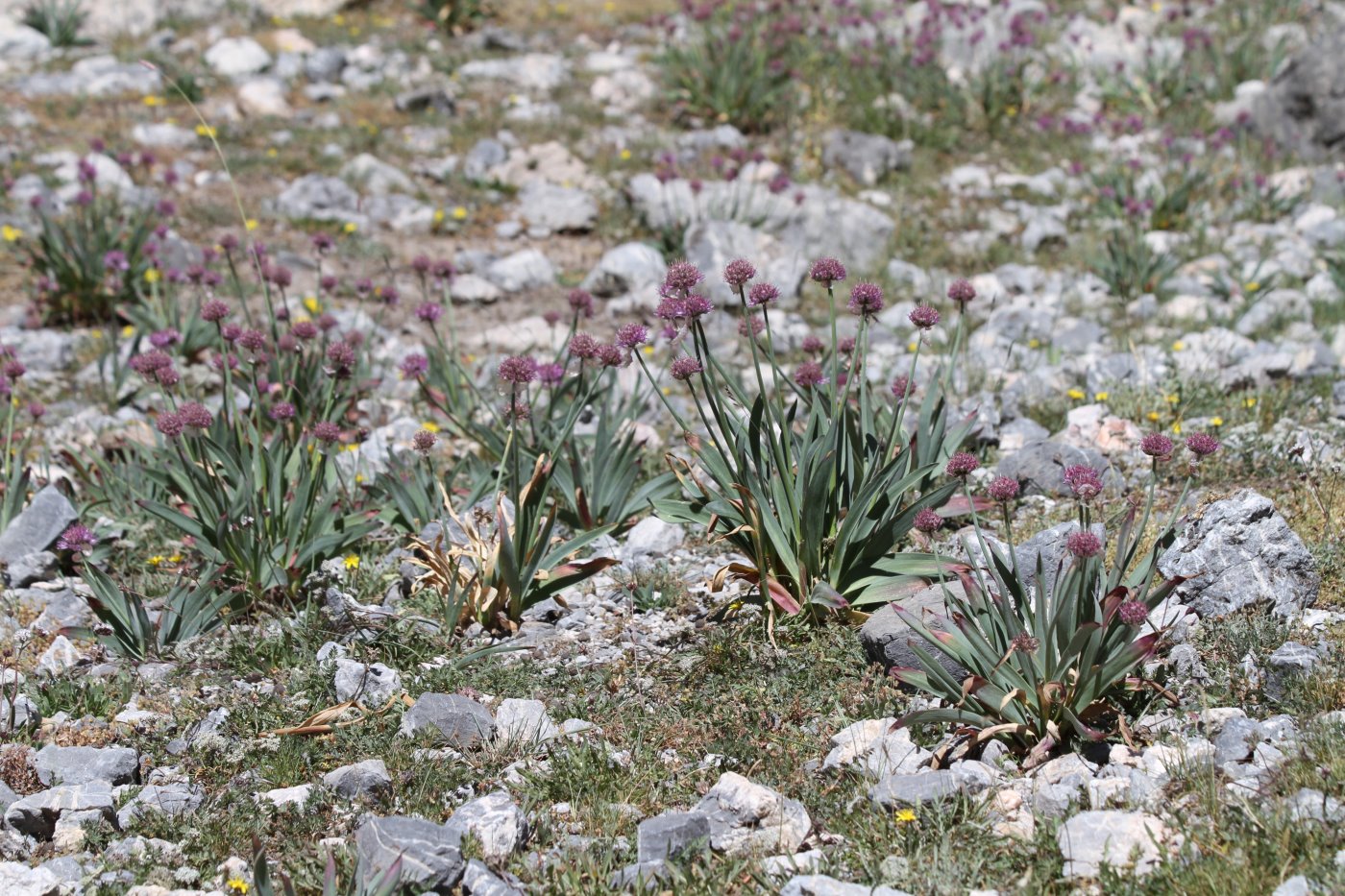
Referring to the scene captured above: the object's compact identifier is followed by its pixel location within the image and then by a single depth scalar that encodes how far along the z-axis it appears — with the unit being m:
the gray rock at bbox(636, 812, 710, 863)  6.70
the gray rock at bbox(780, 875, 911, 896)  6.18
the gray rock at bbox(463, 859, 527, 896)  6.49
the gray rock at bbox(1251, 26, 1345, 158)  20.87
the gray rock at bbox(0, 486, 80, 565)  10.73
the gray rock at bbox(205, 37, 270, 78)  24.30
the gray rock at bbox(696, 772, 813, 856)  6.84
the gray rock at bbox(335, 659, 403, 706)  8.51
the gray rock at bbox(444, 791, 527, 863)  6.86
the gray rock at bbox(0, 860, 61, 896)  6.52
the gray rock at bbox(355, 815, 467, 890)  6.48
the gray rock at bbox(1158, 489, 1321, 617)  8.31
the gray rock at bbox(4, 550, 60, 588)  10.62
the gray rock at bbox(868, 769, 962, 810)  6.99
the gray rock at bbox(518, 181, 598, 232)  19.62
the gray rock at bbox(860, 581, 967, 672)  8.09
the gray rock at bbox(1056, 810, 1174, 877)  6.34
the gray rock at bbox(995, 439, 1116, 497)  10.83
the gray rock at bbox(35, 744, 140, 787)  7.69
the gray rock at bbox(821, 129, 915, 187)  20.80
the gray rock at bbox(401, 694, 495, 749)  7.93
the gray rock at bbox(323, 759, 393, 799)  7.47
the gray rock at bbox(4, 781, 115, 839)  7.19
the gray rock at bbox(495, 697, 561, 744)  7.98
